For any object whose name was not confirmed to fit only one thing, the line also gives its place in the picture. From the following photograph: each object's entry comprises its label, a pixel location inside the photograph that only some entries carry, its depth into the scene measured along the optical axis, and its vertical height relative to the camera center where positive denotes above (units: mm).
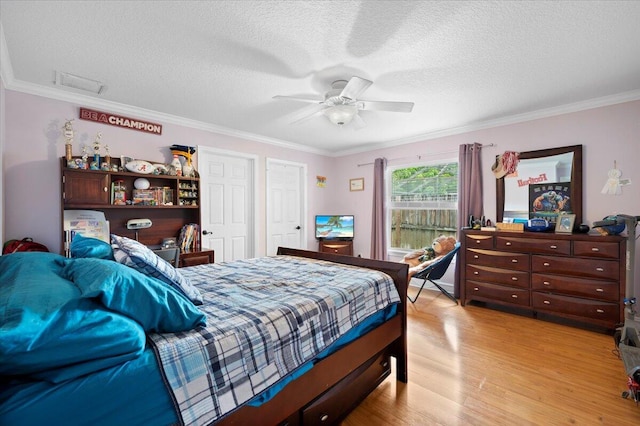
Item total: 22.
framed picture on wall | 5410 +447
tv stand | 5145 -703
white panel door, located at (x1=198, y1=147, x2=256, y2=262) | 4035 +65
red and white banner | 3029 +969
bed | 796 -518
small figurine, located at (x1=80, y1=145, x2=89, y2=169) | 2867 +505
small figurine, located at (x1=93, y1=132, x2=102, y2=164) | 2941 +610
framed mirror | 3279 +265
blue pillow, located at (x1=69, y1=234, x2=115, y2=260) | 1452 -218
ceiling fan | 2352 +926
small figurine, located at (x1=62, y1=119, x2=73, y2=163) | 2797 +677
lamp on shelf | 3205 -194
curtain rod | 3916 +842
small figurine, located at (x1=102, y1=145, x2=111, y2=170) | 2990 +500
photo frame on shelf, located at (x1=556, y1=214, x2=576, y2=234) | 3151 -165
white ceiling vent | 2541 +1152
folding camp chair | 3553 -793
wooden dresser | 2791 -715
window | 4434 +63
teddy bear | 3994 -624
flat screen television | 5332 -366
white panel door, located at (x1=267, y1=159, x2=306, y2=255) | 4823 +53
